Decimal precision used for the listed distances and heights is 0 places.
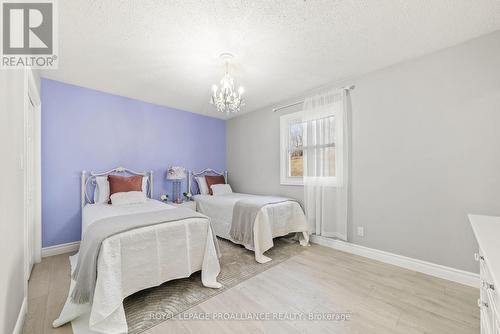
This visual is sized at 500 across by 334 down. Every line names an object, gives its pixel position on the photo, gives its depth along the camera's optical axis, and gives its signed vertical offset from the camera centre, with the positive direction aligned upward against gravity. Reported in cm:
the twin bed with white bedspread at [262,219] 279 -80
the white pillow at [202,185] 427 -39
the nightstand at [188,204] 374 -69
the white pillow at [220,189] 416 -47
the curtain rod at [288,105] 354 +109
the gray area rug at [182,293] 164 -120
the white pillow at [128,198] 299 -47
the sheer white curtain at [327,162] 293 +6
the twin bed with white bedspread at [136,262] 152 -86
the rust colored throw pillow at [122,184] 312 -27
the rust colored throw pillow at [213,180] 428 -30
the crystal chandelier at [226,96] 236 +81
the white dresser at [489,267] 78 -39
